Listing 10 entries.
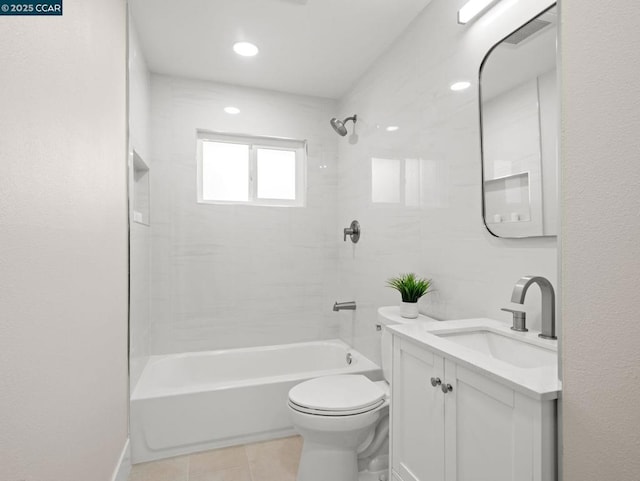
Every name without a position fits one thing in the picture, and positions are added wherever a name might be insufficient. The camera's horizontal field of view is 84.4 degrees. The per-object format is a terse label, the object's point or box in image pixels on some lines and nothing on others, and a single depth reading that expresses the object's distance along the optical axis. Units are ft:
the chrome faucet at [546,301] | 3.87
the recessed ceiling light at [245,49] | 7.66
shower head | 9.25
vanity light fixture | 5.09
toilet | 5.46
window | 9.92
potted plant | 6.09
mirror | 4.20
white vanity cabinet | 2.60
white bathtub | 6.73
